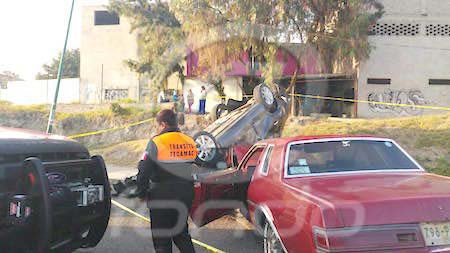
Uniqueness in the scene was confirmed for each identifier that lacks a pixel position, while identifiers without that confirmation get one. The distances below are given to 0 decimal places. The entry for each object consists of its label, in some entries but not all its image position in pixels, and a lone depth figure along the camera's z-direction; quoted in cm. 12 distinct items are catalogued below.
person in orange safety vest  467
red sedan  368
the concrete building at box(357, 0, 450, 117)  2192
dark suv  397
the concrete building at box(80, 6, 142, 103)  3812
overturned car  861
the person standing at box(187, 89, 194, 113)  2498
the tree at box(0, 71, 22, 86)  7044
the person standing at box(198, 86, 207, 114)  2394
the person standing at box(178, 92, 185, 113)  2500
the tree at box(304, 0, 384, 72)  1942
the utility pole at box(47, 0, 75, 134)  1655
